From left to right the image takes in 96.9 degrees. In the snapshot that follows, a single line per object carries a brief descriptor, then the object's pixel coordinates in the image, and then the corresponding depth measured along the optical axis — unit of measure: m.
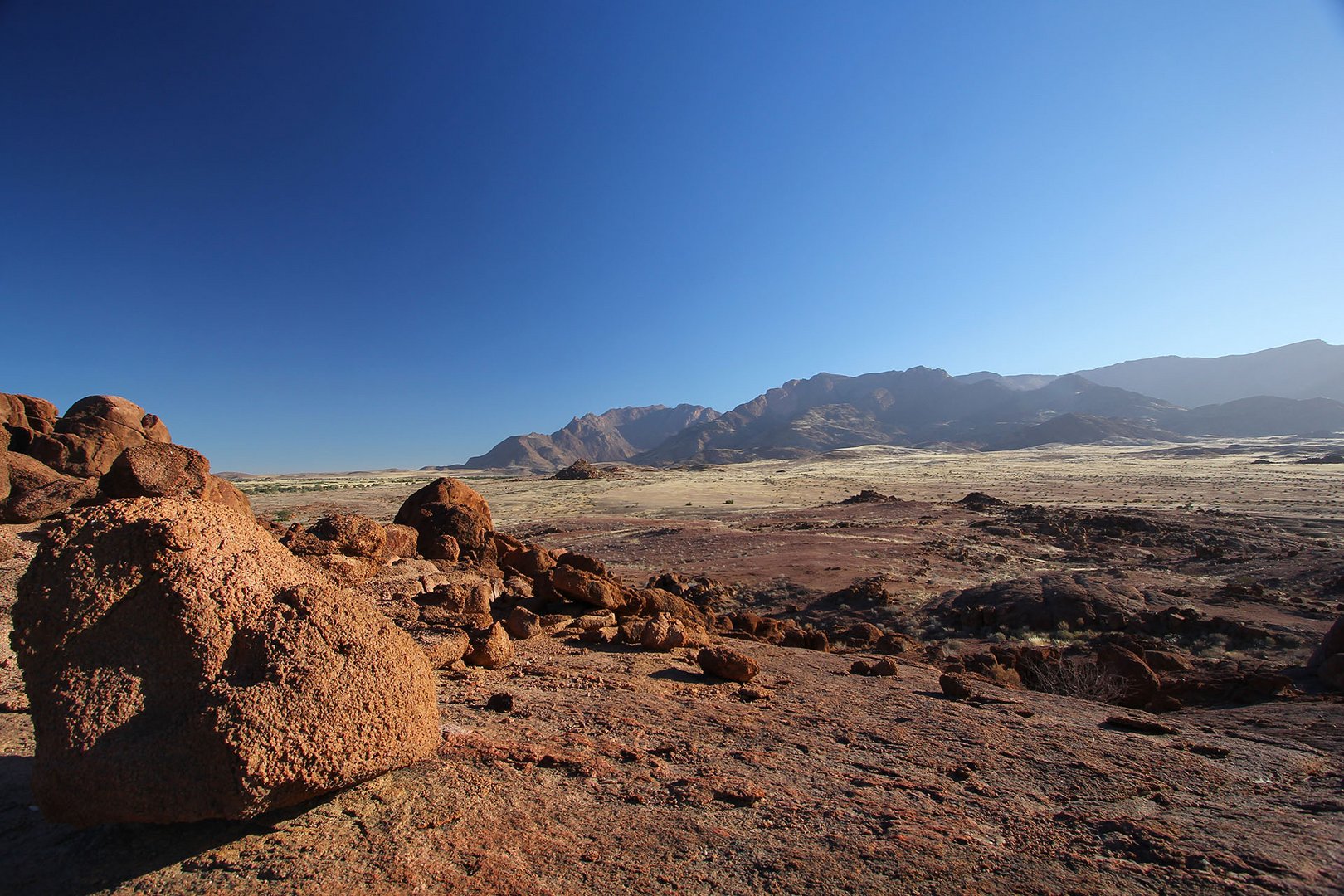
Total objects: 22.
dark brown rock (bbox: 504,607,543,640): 7.65
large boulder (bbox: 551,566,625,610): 9.15
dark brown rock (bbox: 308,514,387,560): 9.55
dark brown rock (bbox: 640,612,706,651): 7.64
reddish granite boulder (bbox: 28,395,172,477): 14.54
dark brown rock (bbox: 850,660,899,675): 7.54
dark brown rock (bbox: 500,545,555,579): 11.38
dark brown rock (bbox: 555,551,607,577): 10.41
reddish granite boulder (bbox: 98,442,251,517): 9.02
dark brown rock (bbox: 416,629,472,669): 6.14
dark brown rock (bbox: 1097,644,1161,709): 7.31
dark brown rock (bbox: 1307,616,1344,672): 8.41
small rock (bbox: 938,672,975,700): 6.48
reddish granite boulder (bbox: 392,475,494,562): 11.89
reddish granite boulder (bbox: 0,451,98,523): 10.36
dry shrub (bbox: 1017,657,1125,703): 7.46
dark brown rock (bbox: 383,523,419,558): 10.73
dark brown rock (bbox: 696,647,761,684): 6.66
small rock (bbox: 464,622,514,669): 6.40
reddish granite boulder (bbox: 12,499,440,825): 2.88
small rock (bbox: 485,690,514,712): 5.06
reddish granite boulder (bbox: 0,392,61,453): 14.22
